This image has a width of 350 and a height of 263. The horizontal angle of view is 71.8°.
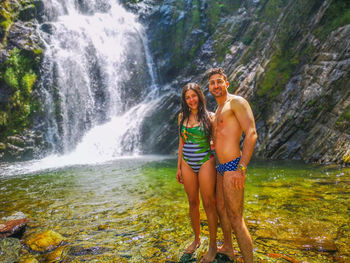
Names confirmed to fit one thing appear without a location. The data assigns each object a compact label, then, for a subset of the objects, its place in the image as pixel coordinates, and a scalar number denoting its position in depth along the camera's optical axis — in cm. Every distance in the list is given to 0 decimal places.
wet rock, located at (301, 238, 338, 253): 344
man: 272
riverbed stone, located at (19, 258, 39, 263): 361
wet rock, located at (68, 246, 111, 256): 382
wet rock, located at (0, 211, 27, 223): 518
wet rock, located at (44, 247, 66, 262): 369
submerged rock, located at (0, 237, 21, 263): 357
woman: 320
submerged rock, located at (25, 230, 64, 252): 405
